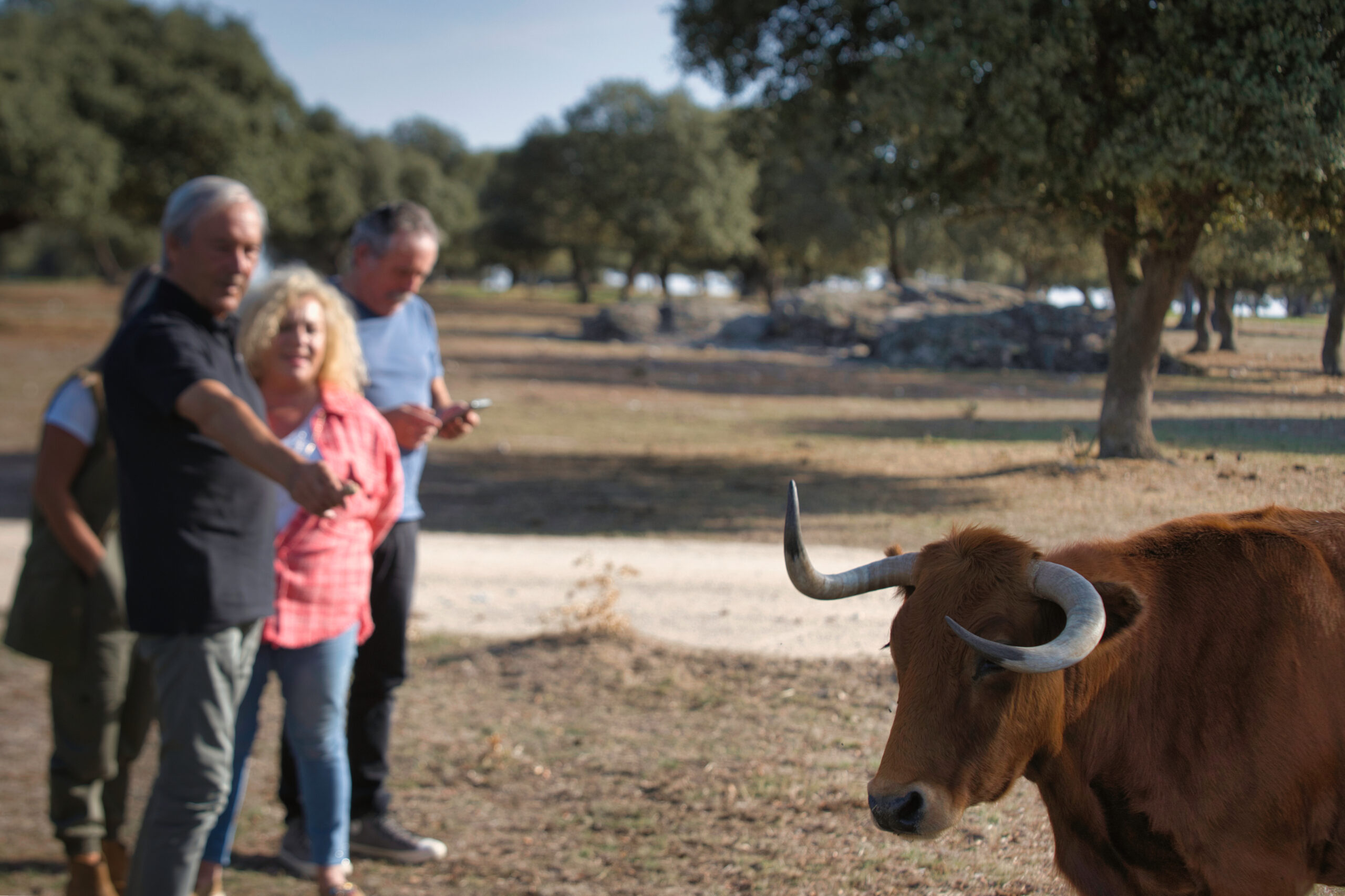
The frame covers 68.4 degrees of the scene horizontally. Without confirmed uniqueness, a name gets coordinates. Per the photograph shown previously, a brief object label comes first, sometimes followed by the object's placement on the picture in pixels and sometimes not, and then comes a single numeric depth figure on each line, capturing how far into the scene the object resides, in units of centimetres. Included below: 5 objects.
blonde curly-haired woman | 359
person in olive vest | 405
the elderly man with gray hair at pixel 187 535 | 312
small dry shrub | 656
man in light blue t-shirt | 431
